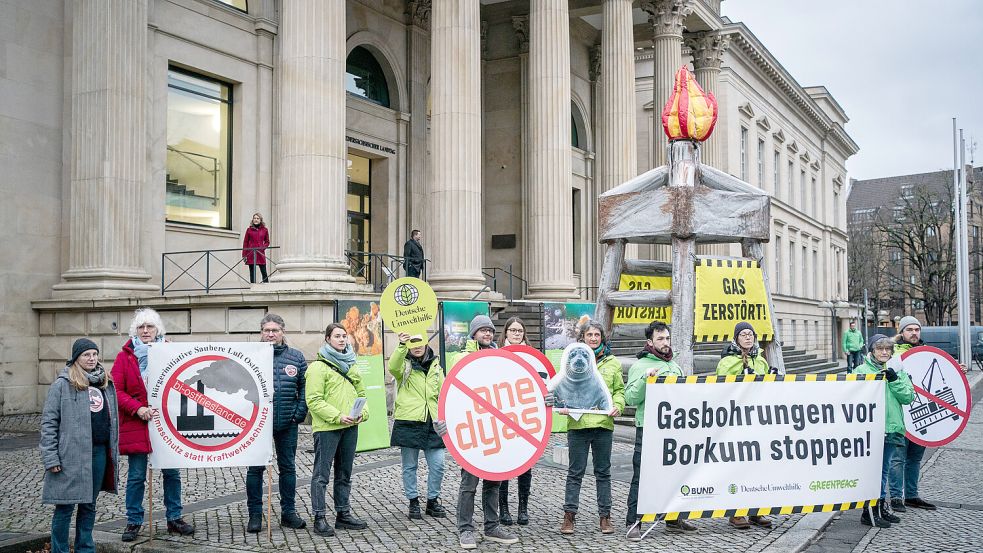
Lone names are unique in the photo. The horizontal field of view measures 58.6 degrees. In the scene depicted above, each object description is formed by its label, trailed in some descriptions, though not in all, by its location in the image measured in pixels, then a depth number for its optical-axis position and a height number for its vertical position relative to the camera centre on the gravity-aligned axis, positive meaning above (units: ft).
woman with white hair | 25.30 -3.98
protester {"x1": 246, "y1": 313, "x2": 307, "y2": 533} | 26.40 -3.67
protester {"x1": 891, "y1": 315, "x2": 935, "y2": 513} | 30.53 -6.08
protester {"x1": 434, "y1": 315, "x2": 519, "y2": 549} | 24.72 -6.16
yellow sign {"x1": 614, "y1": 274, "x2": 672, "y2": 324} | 36.58 -0.74
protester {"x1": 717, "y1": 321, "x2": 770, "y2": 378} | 27.45 -1.89
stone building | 54.54 +11.11
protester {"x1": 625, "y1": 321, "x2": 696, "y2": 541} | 25.61 -2.27
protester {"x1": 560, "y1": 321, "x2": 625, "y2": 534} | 25.91 -4.33
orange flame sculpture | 34.71 +7.28
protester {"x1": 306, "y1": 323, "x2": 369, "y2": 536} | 26.14 -3.57
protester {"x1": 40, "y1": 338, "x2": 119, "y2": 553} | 21.97 -3.71
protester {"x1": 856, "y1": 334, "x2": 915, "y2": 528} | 28.48 -3.99
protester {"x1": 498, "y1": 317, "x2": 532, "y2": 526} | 27.53 -6.05
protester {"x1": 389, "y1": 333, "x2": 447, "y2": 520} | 28.14 -3.84
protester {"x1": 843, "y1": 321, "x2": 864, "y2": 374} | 99.41 -5.10
